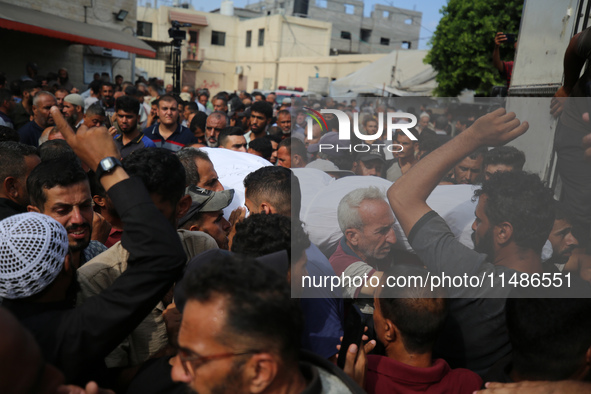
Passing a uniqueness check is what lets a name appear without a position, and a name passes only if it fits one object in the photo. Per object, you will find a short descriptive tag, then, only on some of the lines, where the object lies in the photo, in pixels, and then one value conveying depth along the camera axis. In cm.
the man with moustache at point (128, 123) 517
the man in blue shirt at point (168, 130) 581
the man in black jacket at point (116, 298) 151
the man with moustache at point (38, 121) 545
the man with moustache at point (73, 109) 663
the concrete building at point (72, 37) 1229
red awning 1105
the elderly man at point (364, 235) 181
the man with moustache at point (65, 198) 239
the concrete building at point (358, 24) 4269
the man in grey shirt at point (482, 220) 176
